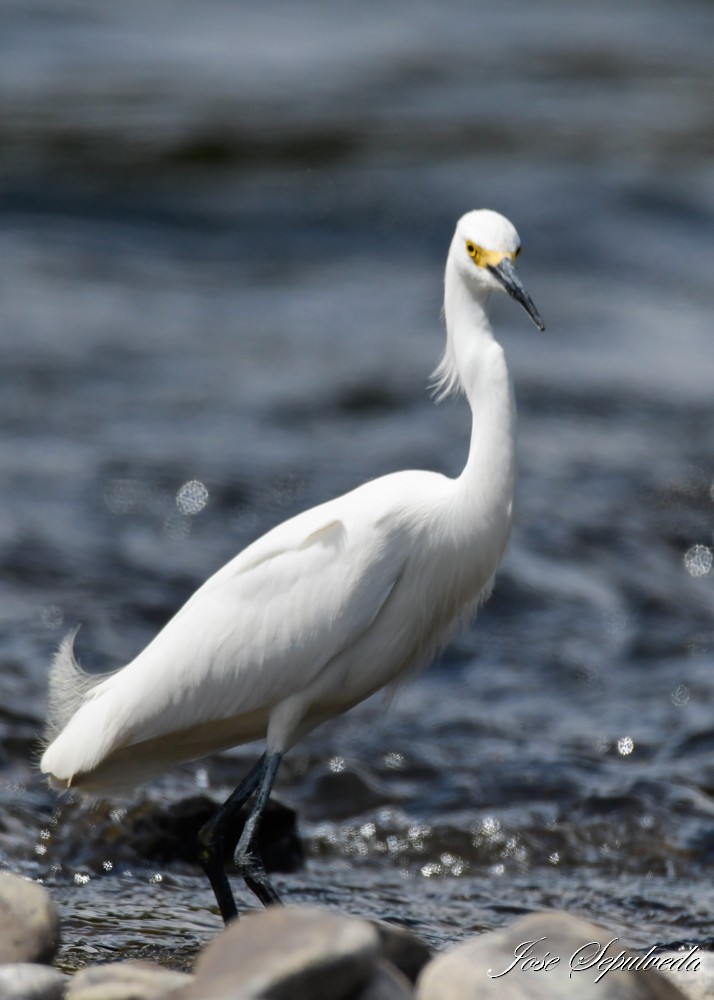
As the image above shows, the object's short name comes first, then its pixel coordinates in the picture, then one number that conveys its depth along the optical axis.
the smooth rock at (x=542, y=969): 6.28
